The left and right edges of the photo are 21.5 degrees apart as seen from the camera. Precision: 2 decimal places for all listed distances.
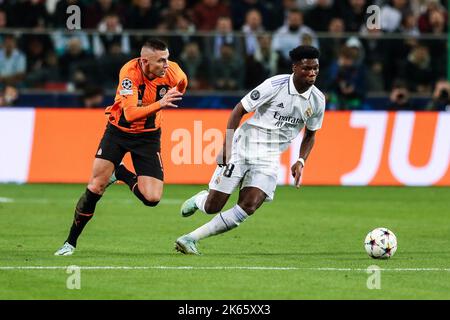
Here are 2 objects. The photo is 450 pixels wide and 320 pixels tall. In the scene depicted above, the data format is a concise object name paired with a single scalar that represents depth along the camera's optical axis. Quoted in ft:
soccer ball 36.96
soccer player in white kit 37.18
